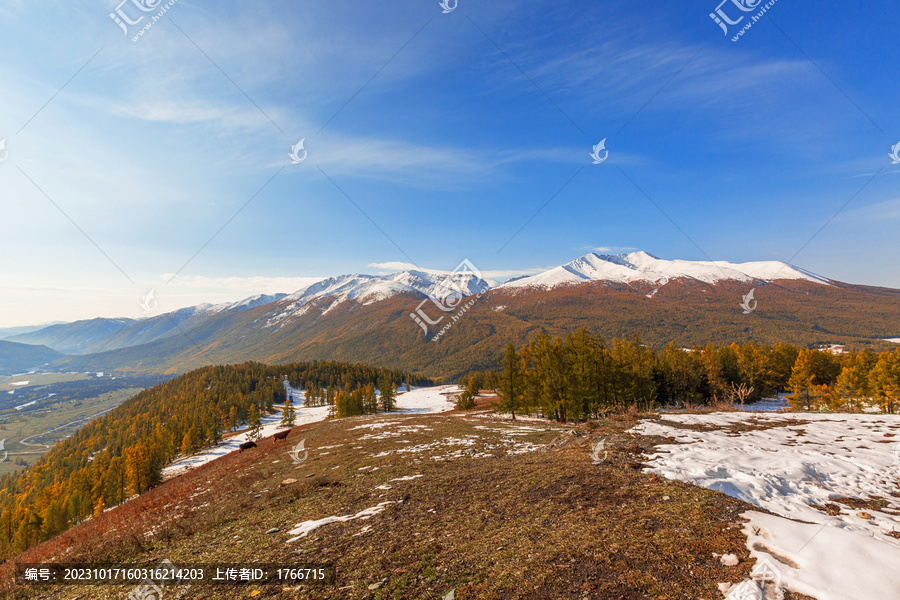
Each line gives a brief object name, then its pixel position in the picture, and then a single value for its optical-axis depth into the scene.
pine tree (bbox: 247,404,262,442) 67.82
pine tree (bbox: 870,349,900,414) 40.50
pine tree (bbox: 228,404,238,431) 104.50
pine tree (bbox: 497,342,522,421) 44.50
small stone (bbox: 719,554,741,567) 5.84
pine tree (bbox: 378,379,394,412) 101.06
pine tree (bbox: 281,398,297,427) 80.32
